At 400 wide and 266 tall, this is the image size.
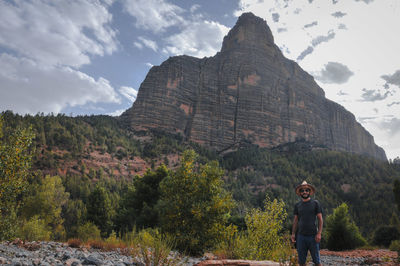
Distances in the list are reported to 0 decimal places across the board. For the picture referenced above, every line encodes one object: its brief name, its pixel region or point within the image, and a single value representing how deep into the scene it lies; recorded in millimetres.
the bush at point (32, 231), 23088
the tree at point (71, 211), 45875
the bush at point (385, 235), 36150
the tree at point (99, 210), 32281
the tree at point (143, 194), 28078
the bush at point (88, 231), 24297
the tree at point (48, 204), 34625
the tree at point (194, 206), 12039
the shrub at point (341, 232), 29812
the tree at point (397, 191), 25972
